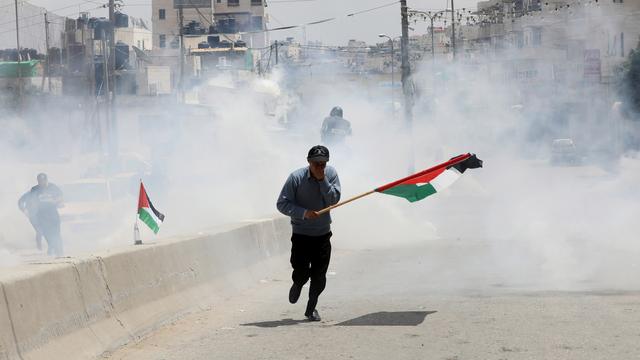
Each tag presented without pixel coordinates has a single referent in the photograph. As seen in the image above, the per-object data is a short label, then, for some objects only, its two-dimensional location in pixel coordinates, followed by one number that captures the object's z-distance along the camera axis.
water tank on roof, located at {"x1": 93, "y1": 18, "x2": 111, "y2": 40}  62.45
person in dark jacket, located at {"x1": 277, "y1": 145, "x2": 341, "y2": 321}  10.19
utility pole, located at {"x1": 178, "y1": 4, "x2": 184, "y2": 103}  68.18
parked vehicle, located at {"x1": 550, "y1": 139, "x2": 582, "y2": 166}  51.16
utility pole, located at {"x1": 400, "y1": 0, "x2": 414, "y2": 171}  36.75
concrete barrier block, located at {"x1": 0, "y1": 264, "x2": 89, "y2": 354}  7.32
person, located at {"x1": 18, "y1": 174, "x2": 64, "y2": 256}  22.38
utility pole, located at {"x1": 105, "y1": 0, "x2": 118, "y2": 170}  42.00
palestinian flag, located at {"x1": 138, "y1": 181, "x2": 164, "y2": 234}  14.05
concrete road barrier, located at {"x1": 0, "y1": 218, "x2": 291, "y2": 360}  7.45
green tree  42.66
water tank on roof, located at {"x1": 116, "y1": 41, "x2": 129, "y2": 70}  85.01
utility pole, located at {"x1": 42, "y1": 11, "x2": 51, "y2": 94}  63.31
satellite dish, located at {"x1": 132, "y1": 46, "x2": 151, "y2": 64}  86.94
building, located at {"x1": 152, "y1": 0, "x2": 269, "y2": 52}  136.88
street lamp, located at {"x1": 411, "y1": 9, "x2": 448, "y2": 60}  40.85
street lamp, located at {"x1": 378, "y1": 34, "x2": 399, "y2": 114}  53.84
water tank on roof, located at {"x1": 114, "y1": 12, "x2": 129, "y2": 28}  75.28
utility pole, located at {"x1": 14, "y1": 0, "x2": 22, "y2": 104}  58.56
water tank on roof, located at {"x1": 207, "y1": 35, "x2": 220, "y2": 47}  113.12
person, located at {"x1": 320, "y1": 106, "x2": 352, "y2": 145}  24.39
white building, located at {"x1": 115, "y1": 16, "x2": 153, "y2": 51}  121.75
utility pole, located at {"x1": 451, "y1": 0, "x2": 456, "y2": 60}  51.13
